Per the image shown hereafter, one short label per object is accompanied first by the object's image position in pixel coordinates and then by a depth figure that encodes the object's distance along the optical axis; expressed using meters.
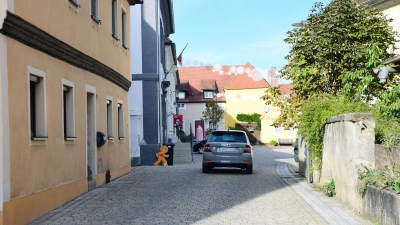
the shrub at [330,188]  13.11
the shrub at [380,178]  8.95
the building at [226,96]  75.69
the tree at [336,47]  18.91
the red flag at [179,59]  43.88
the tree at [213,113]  68.75
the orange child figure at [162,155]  28.05
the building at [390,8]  28.94
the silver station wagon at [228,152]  21.20
